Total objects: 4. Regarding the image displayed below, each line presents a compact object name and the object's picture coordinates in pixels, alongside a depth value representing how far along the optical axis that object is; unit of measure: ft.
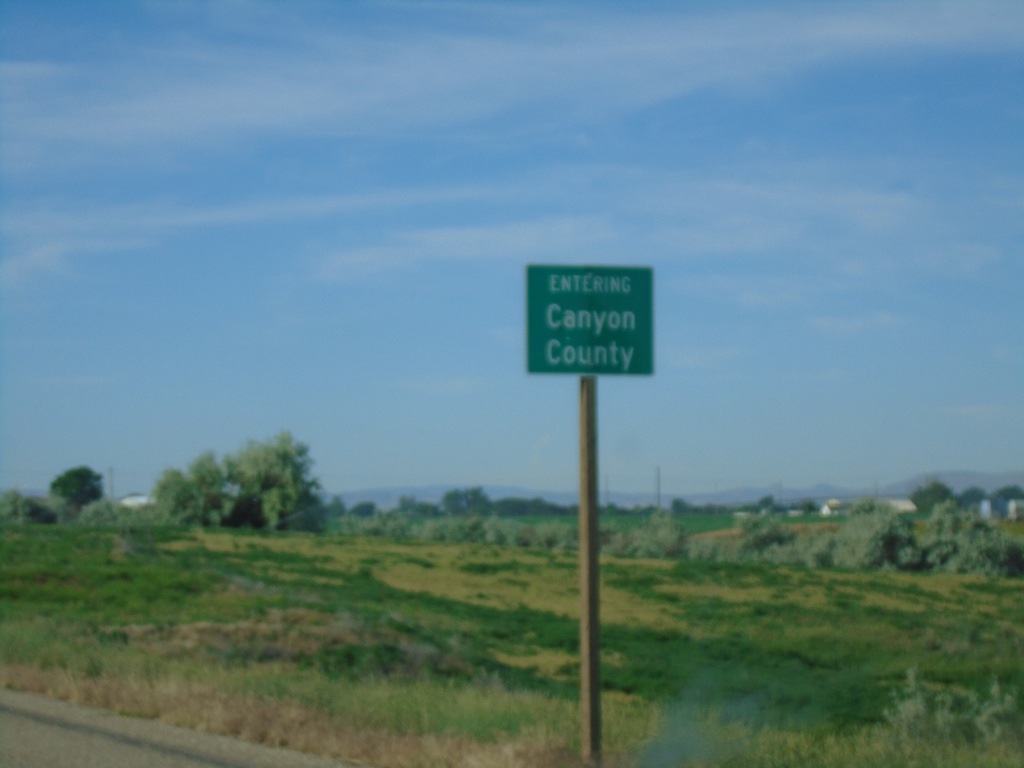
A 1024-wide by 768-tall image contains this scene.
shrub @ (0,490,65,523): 287.07
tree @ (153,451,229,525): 282.77
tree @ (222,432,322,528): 290.35
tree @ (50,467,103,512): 441.27
